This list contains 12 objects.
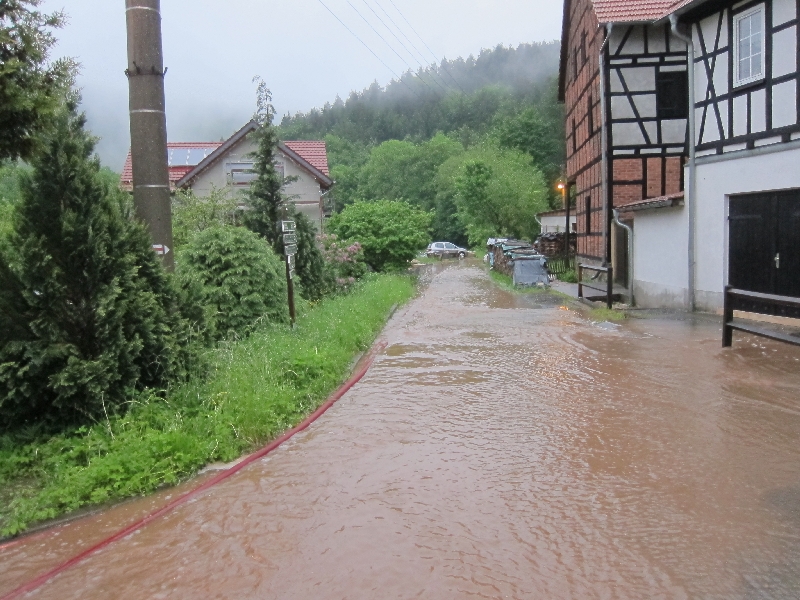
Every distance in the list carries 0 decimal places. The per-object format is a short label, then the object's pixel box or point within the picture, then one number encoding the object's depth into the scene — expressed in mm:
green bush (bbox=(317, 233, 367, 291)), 22412
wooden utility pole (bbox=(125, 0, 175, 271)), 7453
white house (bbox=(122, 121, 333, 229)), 32594
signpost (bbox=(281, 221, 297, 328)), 11336
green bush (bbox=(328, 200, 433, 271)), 30438
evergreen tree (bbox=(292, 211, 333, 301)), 17469
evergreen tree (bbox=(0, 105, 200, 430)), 6238
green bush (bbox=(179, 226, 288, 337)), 11148
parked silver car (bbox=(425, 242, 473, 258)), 59312
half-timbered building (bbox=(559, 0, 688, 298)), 20578
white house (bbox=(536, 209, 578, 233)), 43175
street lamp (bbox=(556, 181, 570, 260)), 30270
